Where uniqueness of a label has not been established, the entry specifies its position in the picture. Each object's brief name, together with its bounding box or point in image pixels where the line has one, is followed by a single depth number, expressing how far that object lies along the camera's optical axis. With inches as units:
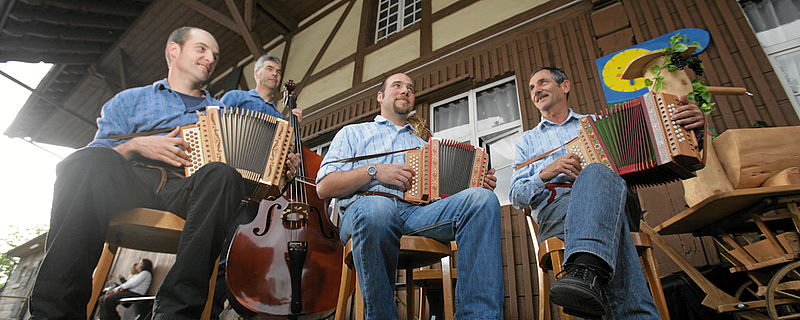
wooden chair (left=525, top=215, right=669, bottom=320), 65.4
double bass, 76.0
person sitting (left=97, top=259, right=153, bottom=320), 191.0
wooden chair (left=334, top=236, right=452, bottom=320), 67.1
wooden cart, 68.2
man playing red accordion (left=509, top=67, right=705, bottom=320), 49.8
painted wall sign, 118.6
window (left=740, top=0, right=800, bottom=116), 106.3
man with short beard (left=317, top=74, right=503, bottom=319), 57.1
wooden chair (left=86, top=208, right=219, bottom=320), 59.0
